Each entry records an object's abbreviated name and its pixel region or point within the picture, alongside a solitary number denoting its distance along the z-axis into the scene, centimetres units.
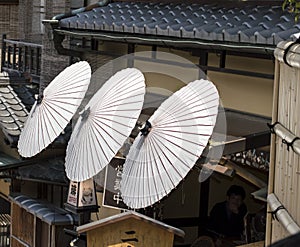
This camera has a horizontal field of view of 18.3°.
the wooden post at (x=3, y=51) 1819
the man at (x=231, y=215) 1303
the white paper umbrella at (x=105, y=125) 993
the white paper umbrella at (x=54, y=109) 1109
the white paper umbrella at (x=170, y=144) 889
